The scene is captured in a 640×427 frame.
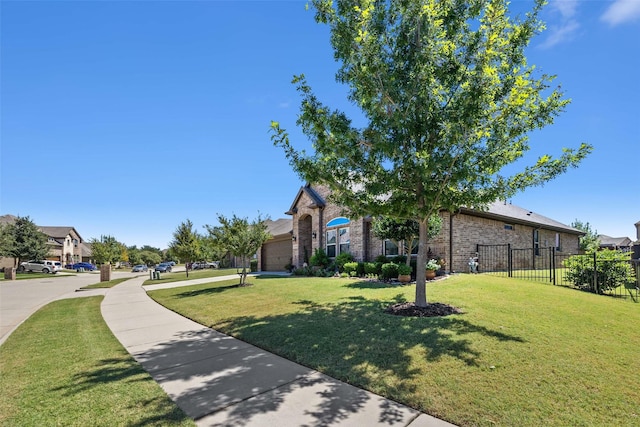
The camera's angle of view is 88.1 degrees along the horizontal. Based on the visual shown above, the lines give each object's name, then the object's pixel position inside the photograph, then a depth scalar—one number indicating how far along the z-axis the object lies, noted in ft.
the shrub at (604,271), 37.32
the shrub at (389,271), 48.02
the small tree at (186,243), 84.52
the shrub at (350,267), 58.13
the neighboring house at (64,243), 196.24
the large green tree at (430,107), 23.70
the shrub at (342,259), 63.37
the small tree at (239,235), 51.39
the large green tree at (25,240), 138.35
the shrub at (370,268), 53.57
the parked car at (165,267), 154.81
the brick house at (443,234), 52.80
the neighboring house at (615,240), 222.99
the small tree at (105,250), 164.14
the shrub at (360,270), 57.77
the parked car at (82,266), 177.22
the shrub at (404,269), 45.85
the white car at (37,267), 138.41
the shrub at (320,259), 70.54
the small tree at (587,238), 104.37
